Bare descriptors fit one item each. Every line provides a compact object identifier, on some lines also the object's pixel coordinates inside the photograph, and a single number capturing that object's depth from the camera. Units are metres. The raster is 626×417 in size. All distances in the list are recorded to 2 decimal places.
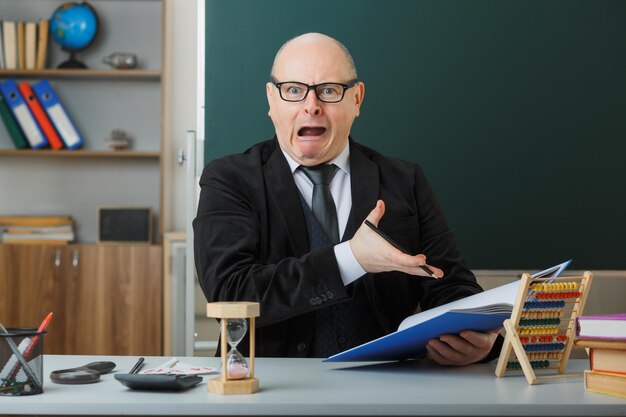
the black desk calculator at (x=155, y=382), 1.29
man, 1.97
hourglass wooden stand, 1.29
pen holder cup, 1.29
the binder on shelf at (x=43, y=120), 4.58
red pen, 1.29
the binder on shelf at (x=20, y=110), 4.55
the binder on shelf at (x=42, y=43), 4.59
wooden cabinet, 4.40
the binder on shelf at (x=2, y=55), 4.60
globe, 4.64
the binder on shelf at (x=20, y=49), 4.59
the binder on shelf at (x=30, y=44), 4.58
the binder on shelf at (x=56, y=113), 4.59
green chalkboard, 2.99
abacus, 1.45
